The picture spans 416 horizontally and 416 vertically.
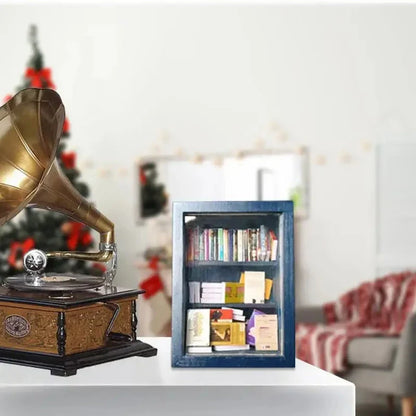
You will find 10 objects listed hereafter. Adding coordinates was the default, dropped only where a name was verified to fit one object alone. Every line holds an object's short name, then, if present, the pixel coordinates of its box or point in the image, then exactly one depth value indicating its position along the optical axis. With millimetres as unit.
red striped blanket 4551
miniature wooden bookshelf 1722
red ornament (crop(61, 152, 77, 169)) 5059
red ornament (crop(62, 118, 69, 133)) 5214
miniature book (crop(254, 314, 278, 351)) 1732
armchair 4242
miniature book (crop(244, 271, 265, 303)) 1752
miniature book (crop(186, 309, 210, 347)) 1732
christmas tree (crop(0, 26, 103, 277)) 4914
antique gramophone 1678
